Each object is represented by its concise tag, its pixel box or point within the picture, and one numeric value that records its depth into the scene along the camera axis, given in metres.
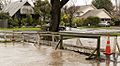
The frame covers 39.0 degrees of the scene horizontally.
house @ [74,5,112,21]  50.41
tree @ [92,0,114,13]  61.13
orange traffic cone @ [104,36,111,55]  7.79
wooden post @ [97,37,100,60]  7.56
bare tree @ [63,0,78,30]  40.22
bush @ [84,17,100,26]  42.84
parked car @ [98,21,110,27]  41.98
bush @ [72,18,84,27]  42.74
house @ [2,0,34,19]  42.48
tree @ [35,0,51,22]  40.03
